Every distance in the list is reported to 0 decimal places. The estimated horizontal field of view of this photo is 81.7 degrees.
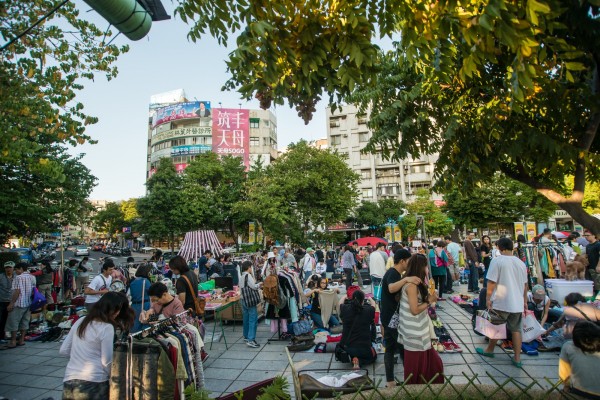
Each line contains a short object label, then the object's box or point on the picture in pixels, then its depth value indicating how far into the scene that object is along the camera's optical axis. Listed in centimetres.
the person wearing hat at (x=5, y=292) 725
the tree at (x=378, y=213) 4056
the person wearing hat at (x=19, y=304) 727
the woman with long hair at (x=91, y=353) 327
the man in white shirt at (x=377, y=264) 1009
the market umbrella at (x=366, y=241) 2335
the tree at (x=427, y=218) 3747
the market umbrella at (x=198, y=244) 1803
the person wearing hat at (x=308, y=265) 1447
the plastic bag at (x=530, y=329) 564
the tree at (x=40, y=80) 637
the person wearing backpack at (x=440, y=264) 1015
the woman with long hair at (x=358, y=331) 548
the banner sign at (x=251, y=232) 2314
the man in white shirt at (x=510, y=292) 505
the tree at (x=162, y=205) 3070
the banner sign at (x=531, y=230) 1611
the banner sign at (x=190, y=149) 4591
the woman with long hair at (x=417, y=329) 386
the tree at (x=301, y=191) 2742
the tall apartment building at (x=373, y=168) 4559
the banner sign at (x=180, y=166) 4625
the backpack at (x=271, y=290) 711
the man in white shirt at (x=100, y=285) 702
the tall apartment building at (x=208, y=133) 4347
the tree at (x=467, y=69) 234
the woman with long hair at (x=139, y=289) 631
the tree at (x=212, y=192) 2983
